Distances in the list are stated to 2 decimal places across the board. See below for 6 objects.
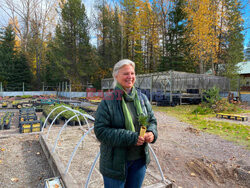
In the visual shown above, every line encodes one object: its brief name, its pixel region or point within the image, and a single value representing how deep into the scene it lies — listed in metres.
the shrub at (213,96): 10.92
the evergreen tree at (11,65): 26.00
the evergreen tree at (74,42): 24.27
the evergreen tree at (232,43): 20.95
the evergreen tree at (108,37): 26.56
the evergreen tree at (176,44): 23.84
